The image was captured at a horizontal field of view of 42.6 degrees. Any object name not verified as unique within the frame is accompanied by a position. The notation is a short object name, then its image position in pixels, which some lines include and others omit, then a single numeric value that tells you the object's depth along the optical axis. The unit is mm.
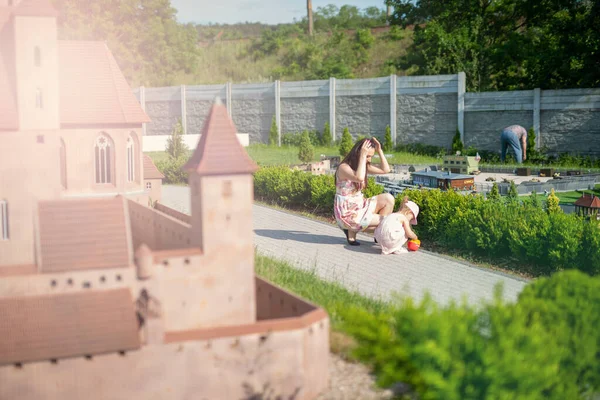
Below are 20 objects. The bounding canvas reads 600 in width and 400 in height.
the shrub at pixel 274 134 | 44938
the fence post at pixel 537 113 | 35219
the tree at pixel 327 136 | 42188
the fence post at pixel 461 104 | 37656
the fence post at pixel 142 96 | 51181
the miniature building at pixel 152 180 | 19016
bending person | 33906
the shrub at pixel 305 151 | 30578
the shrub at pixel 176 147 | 30234
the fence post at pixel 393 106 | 40062
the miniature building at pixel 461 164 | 30625
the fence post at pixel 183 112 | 49250
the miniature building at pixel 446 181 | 24734
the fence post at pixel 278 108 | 44781
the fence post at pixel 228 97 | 47125
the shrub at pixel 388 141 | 39781
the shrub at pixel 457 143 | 37000
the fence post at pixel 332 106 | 42594
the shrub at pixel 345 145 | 31000
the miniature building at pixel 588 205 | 17281
